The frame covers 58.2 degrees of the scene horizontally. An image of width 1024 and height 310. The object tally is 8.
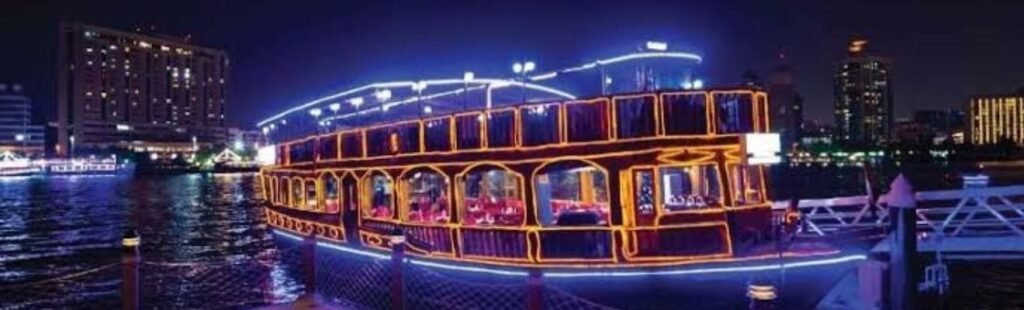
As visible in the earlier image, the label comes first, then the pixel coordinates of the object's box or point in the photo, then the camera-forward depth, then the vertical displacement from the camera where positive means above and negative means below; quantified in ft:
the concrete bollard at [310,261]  44.93 -4.25
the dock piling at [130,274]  36.91 -3.88
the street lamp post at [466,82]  61.98 +5.98
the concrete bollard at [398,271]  41.50 -4.47
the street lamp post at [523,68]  58.54 +6.71
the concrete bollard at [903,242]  46.73 -4.22
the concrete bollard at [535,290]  36.19 -4.75
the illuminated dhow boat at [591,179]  51.31 -0.75
